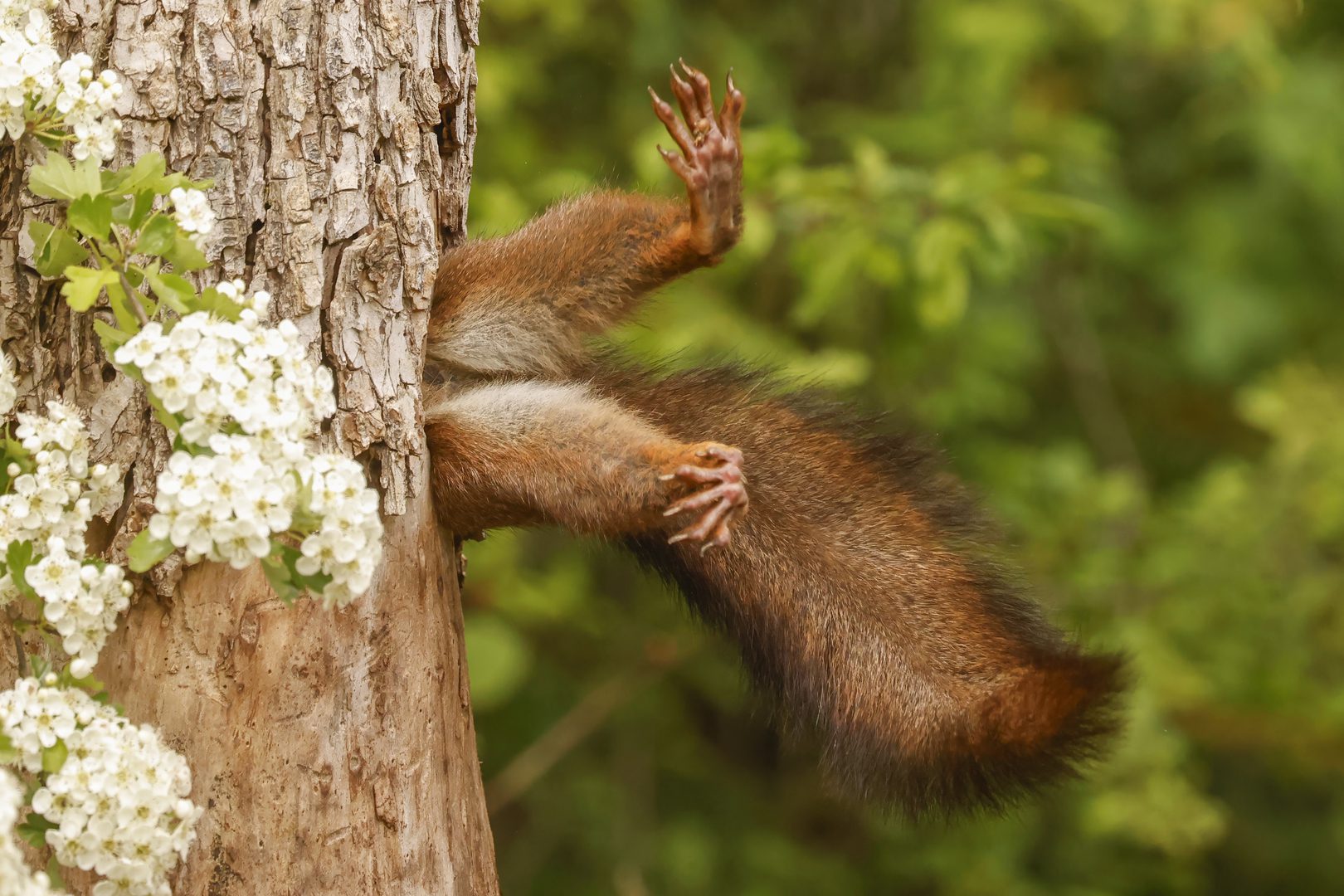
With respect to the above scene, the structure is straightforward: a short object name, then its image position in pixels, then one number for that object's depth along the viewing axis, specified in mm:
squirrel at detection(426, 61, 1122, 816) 4923
